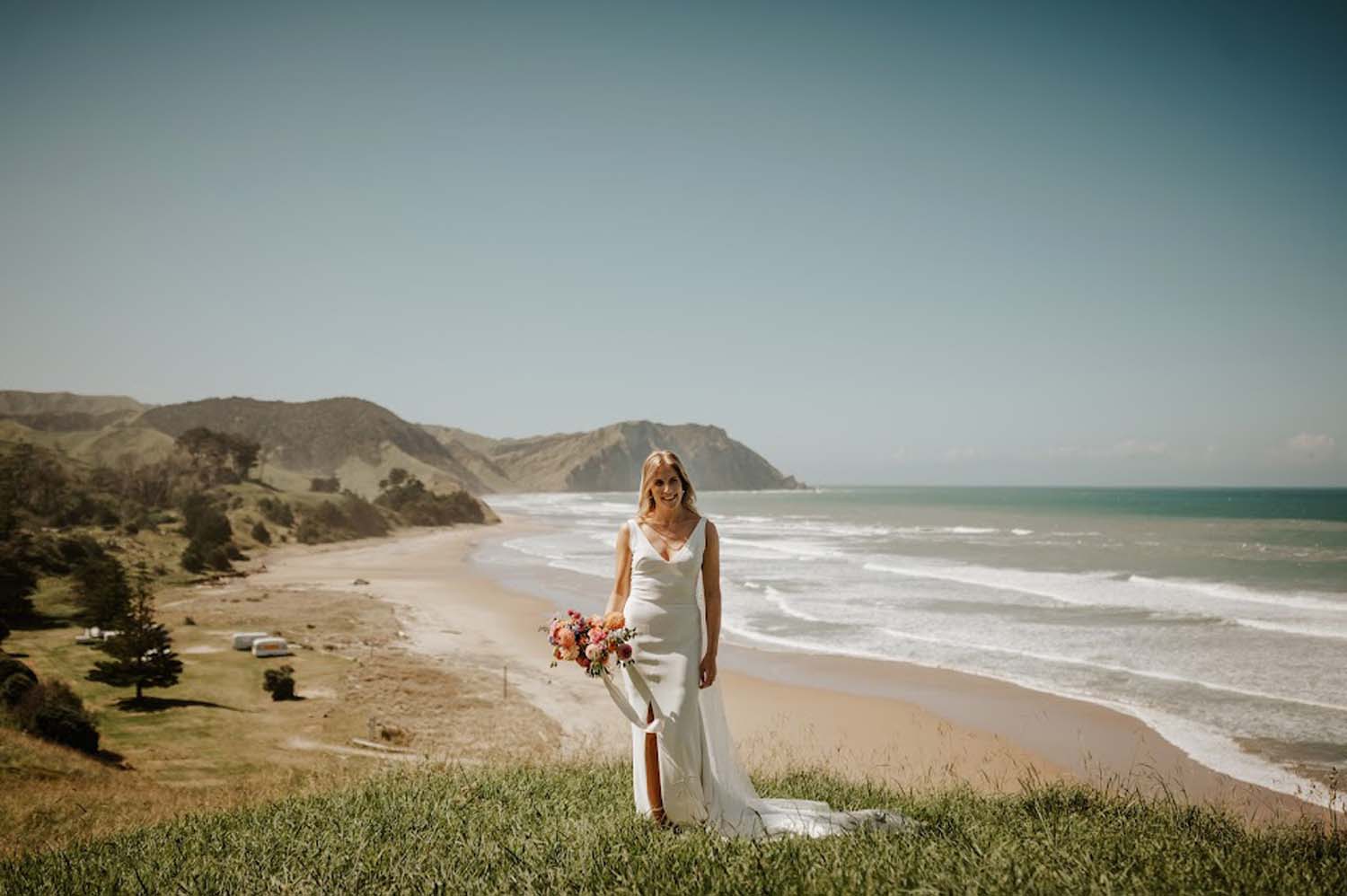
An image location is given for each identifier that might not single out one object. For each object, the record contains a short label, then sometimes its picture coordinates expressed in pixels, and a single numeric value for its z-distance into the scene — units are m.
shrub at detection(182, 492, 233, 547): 40.16
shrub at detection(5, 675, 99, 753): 10.25
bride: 4.43
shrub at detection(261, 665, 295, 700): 14.20
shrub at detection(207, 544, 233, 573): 36.19
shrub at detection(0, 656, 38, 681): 11.73
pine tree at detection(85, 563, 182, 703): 13.89
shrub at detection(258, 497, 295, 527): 55.41
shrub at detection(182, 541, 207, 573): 34.47
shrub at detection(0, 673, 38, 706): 11.00
